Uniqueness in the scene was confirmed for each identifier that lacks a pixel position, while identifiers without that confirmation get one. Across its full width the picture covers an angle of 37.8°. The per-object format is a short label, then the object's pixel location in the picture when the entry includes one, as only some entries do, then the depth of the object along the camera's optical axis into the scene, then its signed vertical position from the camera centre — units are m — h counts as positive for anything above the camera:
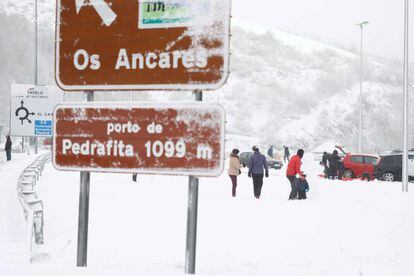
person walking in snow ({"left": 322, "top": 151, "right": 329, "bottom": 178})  30.28 +0.14
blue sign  22.98 +1.21
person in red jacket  18.47 -0.16
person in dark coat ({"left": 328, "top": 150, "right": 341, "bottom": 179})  29.58 +0.15
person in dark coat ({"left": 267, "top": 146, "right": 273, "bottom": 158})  46.53 +1.02
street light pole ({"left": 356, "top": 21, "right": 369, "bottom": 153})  49.92 +12.08
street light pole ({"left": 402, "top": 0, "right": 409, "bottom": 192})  23.83 +3.06
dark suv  29.78 +0.07
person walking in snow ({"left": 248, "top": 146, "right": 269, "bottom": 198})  18.95 -0.13
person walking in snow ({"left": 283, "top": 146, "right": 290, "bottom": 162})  49.51 +1.12
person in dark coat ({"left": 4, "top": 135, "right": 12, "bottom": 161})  39.31 +0.63
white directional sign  23.06 +1.97
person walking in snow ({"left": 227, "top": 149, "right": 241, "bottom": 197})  19.56 -0.06
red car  31.81 +0.19
